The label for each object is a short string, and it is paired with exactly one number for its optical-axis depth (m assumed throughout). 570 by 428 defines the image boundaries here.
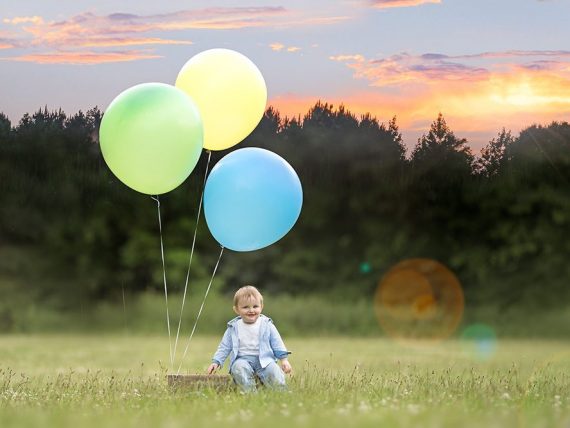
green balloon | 8.52
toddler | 8.41
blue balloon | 8.72
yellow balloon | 9.35
